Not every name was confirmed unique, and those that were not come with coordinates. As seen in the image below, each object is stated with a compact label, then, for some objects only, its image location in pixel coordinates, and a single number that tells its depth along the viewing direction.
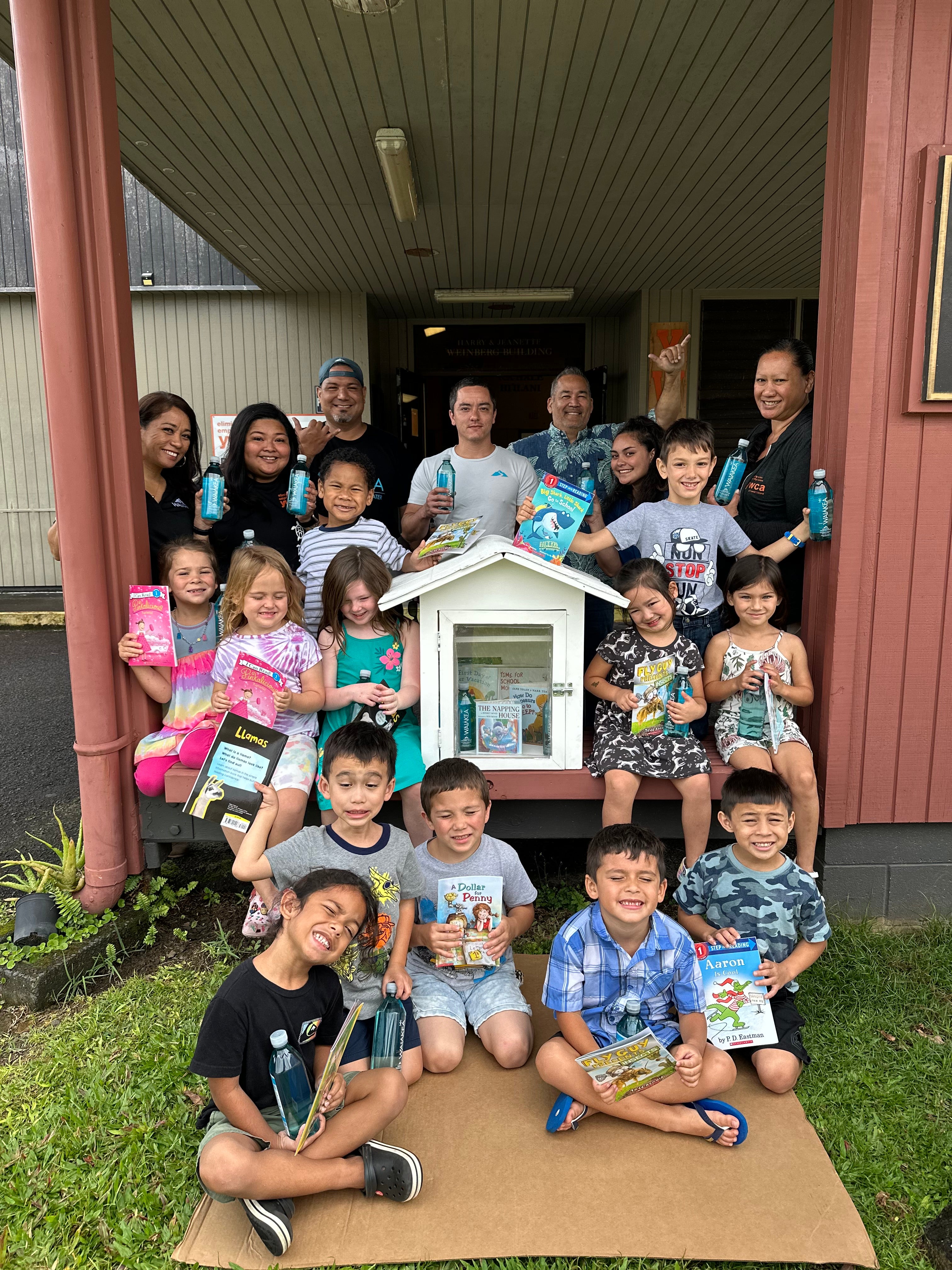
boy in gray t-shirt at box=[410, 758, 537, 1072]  2.44
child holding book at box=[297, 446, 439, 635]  3.35
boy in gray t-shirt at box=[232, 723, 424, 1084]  2.37
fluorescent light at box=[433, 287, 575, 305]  8.77
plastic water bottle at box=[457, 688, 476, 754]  3.09
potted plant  2.89
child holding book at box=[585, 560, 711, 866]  2.96
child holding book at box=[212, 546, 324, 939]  2.97
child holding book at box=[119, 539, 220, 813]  3.10
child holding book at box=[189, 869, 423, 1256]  1.83
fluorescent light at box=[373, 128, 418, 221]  4.86
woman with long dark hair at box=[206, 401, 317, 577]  3.63
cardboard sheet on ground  1.84
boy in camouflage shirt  2.42
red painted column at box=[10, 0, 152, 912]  2.84
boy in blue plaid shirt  2.15
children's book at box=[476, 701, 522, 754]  3.10
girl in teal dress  3.00
